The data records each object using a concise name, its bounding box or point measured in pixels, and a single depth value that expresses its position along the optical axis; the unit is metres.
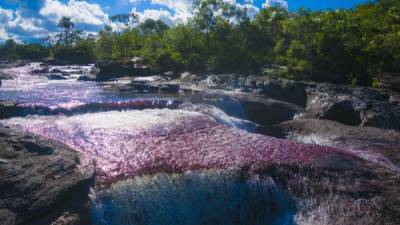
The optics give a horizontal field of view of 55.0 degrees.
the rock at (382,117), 20.07
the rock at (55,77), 46.16
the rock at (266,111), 23.02
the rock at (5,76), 45.73
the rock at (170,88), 28.67
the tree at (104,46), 79.69
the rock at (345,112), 21.52
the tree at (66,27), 124.19
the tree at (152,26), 109.61
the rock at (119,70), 45.22
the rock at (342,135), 16.62
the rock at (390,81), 27.12
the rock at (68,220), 8.84
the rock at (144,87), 29.27
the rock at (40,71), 54.75
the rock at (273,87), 27.26
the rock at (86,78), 43.75
